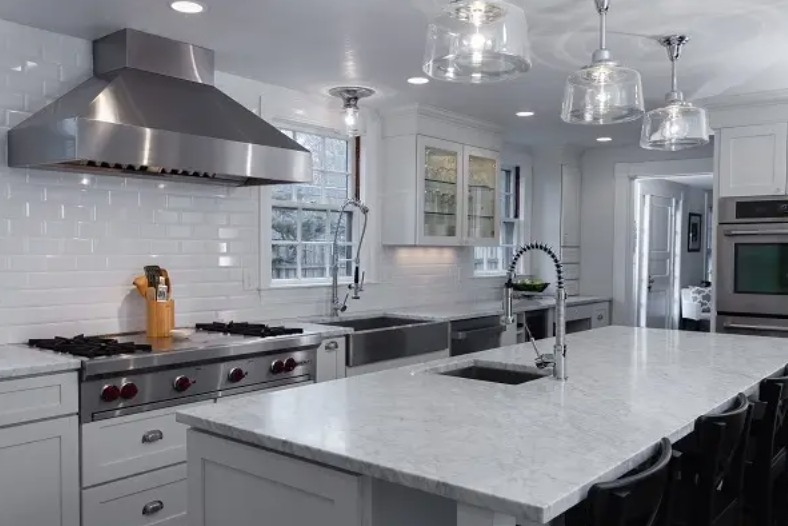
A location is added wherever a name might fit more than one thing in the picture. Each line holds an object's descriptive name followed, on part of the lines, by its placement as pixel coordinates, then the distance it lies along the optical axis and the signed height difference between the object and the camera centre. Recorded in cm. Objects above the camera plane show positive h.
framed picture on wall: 888 +27
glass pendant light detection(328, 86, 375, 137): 458 +101
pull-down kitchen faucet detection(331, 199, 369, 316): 477 -20
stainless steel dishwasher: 494 -61
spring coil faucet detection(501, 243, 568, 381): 257 -28
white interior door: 740 -7
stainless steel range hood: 293 +56
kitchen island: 149 -48
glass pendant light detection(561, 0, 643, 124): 257 +63
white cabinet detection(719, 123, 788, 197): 477 +66
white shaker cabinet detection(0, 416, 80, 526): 260 -87
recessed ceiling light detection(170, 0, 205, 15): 300 +107
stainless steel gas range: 283 -53
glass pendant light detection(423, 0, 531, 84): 201 +64
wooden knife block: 351 -35
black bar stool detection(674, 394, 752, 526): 192 -59
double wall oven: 476 -8
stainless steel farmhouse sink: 411 -55
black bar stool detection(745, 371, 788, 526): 244 -71
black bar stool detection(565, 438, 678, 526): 141 -51
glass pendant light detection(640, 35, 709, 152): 318 +60
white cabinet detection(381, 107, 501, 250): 518 +58
